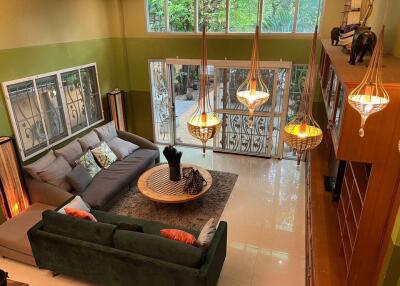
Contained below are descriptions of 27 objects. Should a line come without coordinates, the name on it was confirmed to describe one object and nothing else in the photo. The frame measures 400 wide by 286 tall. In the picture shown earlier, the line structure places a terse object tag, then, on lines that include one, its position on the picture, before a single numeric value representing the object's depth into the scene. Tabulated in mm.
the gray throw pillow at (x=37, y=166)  4578
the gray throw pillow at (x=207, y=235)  3131
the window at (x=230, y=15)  5652
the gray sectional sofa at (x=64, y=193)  3839
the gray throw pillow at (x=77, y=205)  3863
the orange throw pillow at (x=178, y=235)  3199
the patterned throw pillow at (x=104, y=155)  5426
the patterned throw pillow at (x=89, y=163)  5105
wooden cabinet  2243
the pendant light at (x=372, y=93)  1792
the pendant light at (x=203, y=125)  2617
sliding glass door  6176
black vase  4949
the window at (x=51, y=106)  4633
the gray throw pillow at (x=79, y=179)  4723
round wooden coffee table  4566
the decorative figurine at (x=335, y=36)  4048
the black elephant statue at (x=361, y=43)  2582
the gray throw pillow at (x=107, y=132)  5914
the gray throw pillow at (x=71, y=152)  5030
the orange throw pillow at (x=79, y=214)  3592
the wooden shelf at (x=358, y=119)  2186
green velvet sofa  2971
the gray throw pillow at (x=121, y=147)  5816
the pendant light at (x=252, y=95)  2361
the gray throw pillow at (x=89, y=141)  5477
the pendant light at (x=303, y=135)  2250
